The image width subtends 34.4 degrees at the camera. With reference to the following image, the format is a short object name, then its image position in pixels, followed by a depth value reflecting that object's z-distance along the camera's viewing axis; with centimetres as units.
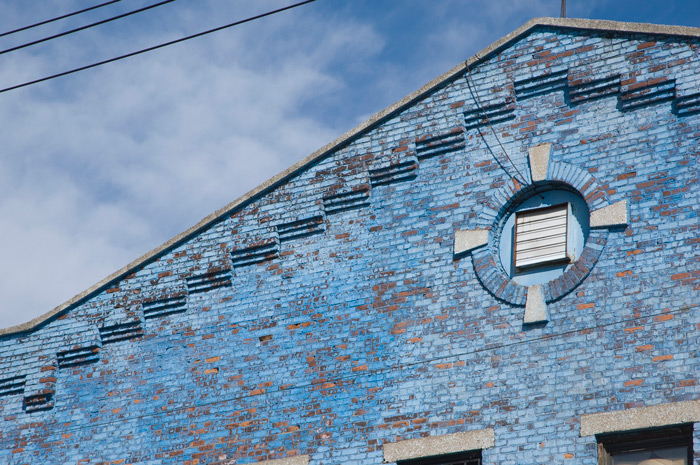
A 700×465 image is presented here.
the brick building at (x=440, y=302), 1164
